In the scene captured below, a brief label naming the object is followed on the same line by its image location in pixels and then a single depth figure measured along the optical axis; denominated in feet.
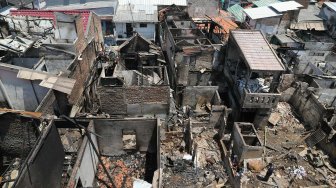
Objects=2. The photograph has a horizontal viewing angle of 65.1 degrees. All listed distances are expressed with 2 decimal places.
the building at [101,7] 125.90
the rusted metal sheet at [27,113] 50.70
